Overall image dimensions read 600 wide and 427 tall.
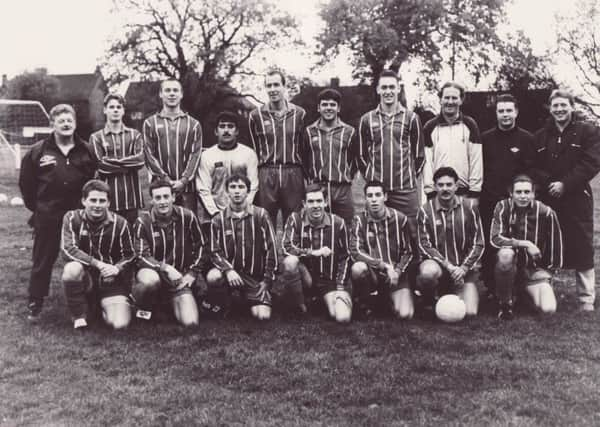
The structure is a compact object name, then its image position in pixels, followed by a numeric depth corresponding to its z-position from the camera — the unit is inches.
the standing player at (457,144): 227.6
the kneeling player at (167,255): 209.3
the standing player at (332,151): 231.6
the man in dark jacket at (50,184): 219.3
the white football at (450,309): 207.5
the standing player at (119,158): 227.6
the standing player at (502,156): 228.4
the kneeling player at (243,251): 214.8
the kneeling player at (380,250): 213.6
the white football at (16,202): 568.4
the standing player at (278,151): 234.2
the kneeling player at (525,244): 214.7
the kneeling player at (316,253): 214.8
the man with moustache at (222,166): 231.0
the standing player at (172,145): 231.5
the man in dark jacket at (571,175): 222.7
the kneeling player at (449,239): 215.0
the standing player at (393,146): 229.6
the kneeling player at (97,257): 203.5
